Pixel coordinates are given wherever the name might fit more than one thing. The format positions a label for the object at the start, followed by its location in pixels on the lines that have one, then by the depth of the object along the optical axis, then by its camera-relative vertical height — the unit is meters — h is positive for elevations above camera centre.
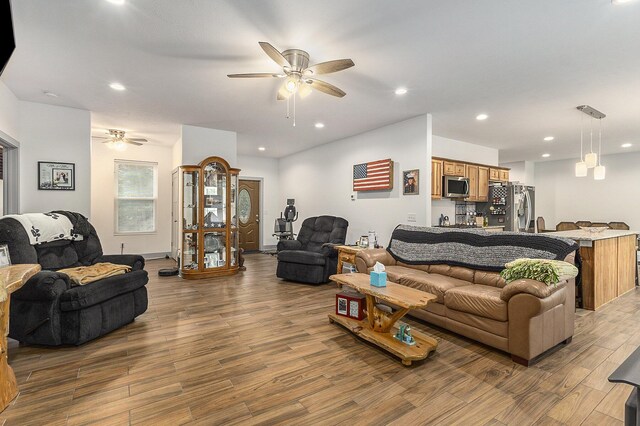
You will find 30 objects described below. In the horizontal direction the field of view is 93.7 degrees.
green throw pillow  2.48 -0.52
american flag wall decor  5.23 +0.65
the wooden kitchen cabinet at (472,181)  6.14 +0.60
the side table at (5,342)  1.89 -0.88
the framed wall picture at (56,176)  4.27 +0.52
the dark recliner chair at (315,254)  4.99 -0.74
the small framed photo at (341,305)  3.25 -1.03
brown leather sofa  2.40 -0.88
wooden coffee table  2.45 -1.07
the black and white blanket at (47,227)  3.05 -0.17
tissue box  2.89 -0.66
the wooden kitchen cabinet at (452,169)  5.67 +0.81
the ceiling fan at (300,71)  2.61 +1.30
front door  8.38 -0.09
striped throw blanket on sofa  3.05 -0.42
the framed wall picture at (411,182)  4.83 +0.47
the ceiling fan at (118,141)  5.77 +1.36
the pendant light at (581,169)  4.32 +0.60
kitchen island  3.81 -0.74
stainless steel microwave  5.55 +0.44
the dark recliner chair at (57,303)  2.62 -0.84
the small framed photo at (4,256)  2.51 -0.39
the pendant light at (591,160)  4.21 +0.71
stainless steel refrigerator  6.43 +0.07
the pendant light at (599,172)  4.50 +0.57
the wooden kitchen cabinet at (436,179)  5.43 +0.57
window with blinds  6.74 +0.34
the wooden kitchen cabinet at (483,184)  6.38 +0.58
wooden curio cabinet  5.39 -0.16
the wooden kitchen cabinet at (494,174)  6.65 +0.82
